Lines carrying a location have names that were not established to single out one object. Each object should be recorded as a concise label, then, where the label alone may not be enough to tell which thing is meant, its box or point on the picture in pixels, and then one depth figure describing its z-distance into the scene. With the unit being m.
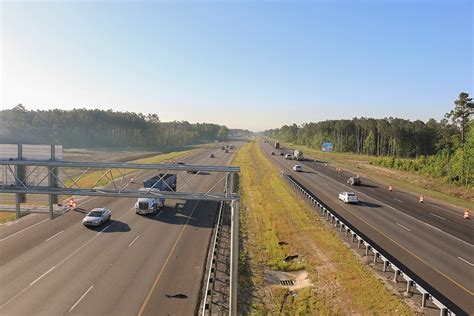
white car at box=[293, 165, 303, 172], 75.31
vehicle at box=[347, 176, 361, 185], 59.06
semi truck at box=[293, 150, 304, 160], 105.11
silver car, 30.30
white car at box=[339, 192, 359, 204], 42.41
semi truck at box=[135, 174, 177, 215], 35.09
